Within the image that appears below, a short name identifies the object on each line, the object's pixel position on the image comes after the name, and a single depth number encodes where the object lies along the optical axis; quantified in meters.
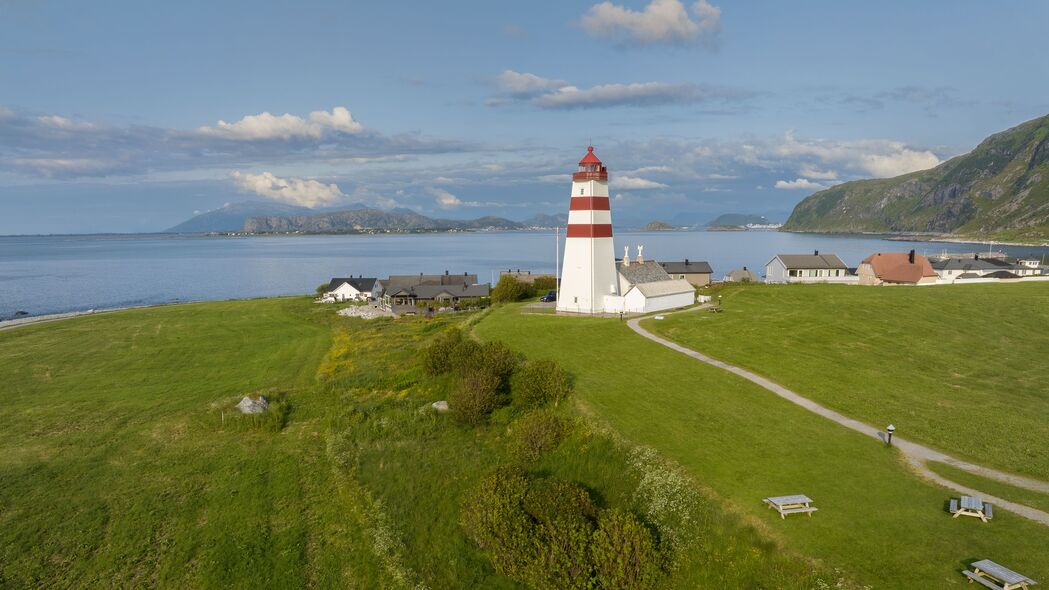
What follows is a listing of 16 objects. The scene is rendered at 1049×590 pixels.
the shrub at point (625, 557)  17.59
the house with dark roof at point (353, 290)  94.06
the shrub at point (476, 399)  31.88
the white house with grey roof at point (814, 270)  83.06
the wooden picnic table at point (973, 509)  17.70
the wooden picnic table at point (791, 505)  18.45
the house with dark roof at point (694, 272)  84.56
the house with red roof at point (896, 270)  73.44
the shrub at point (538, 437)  26.44
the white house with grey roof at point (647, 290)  53.69
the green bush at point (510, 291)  71.12
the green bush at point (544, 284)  77.76
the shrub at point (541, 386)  31.48
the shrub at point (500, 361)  34.52
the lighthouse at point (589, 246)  50.53
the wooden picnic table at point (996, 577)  14.32
